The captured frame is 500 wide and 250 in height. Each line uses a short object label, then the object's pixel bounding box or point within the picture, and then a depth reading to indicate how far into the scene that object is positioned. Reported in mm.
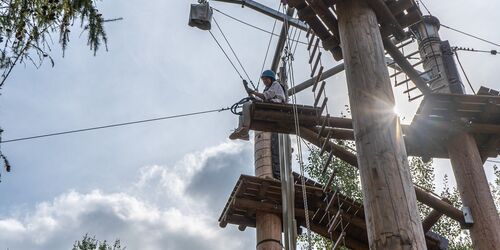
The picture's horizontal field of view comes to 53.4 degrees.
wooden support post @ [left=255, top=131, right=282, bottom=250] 8258
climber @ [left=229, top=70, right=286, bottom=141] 7034
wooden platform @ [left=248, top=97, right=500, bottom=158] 6723
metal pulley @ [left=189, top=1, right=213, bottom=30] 11383
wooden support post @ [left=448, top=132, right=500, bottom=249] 6562
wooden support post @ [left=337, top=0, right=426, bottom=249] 3654
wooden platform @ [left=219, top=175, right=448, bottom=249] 8422
